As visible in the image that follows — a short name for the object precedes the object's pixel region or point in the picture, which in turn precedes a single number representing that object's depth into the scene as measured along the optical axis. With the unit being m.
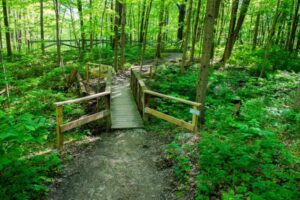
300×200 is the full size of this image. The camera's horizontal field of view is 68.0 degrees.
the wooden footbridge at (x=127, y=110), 5.90
